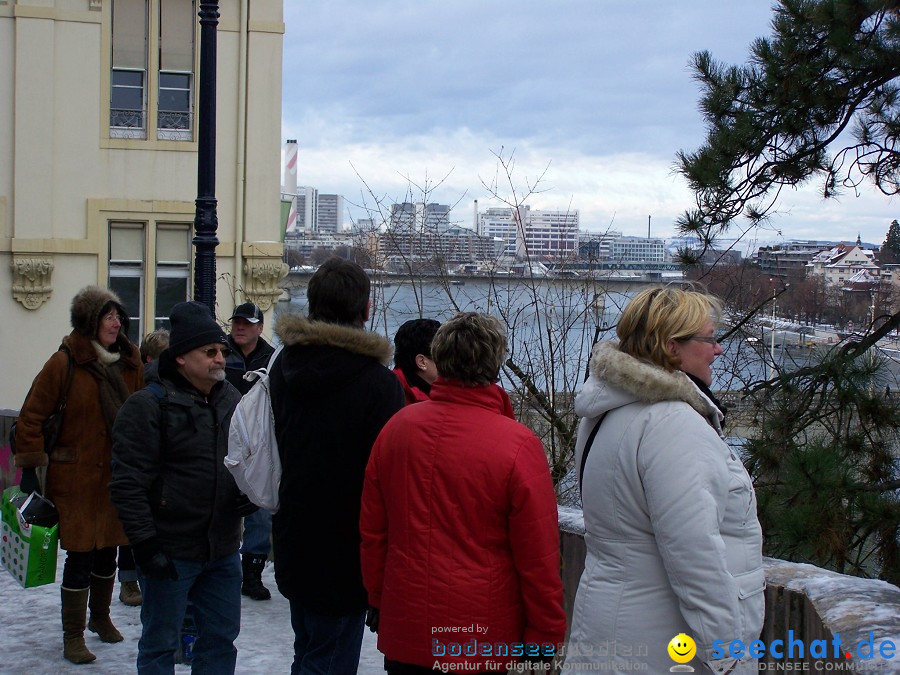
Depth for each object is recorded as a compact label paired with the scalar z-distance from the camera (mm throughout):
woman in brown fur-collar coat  5453
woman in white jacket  2801
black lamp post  7793
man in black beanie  4223
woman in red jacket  3182
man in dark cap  6488
